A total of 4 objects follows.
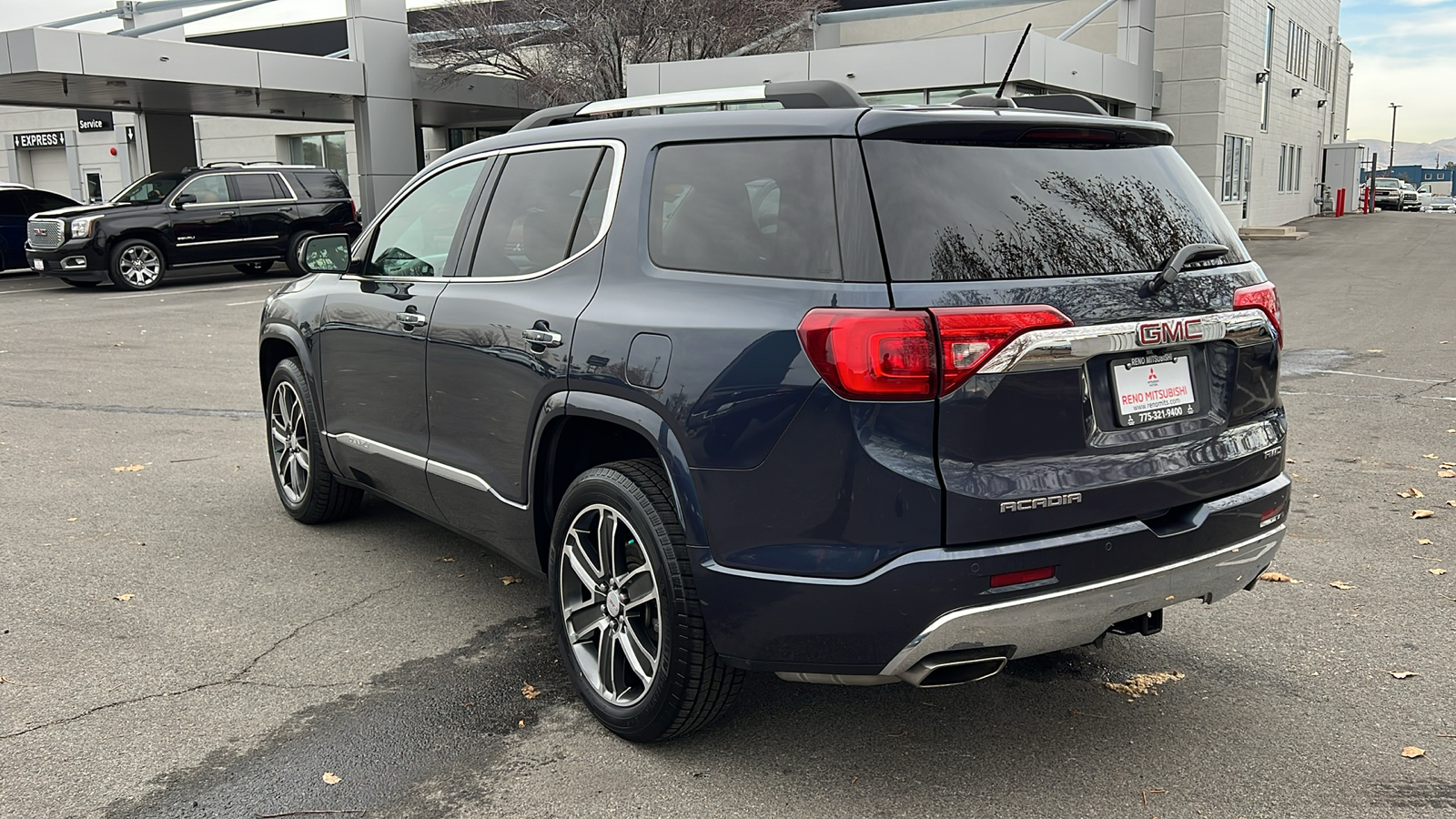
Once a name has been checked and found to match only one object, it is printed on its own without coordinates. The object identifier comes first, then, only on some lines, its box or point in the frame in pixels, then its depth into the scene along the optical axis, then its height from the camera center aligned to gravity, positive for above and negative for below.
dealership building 22.73 +2.12
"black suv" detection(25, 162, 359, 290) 19.00 -0.55
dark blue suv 2.93 -0.57
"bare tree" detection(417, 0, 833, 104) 26.94 +3.31
